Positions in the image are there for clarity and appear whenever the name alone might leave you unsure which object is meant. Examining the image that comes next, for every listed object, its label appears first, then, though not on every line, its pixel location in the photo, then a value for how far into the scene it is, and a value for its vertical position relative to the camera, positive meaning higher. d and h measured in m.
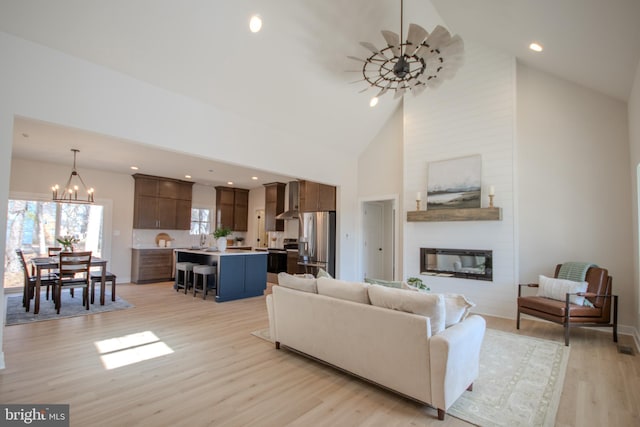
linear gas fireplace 5.11 -0.56
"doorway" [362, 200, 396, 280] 7.34 -0.24
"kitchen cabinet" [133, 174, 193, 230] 8.02 +0.62
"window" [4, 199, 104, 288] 6.60 -0.07
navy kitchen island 5.78 -0.89
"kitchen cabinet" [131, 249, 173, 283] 7.73 -1.00
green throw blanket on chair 4.06 -0.50
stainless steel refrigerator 6.70 -0.31
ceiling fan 3.09 +1.89
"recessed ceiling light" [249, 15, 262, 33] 3.59 +2.40
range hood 8.21 +0.85
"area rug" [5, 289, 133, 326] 4.45 -1.36
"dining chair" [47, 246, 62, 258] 6.12 -0.54
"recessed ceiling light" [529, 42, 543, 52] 3.94 +2.40
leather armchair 3.67 -0.91
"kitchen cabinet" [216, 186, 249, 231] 9.70 +0.63
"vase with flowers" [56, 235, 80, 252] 5.32 -0.31
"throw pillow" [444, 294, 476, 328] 2.43 -0.60
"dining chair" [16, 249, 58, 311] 4.95 -0.94
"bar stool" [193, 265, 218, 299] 6.03 -0.87
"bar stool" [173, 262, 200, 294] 6.48 -1.04
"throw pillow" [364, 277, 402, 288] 2.86 -0.51
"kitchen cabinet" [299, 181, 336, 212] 6.77 +0.71
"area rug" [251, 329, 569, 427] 2.22 -1.32
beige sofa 2.19 -0.85
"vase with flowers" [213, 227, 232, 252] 6.36 -0.22
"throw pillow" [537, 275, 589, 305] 3.84 -0.72
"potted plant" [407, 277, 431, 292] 4.07 -0.73
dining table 4.67 -0.65
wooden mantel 4.92 +0.28
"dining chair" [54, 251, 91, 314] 4.79 -0.73
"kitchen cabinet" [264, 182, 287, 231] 8.89 +0.66
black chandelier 6.22 +0.77
